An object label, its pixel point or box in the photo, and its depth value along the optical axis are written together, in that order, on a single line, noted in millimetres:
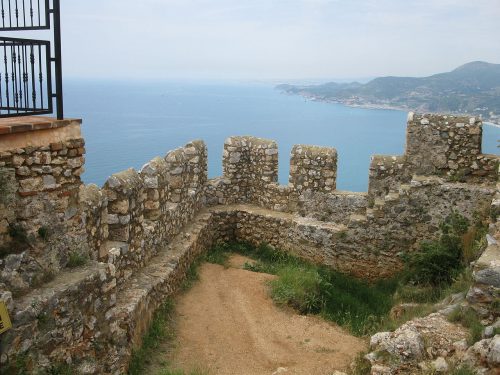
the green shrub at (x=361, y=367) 5286
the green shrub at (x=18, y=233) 4668
